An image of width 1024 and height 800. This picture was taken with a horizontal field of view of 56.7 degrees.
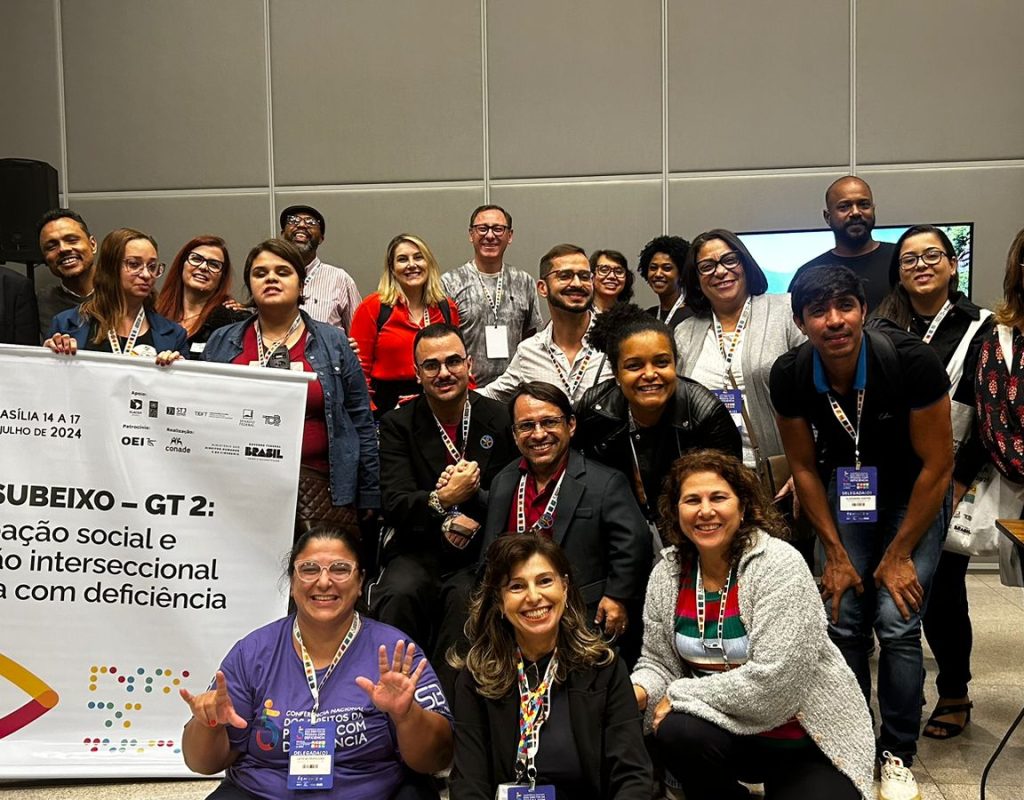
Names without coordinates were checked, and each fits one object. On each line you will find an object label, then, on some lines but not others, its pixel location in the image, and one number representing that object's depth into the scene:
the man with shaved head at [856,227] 4.38
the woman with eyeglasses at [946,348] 3.25
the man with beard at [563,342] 3.69
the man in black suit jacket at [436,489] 3.09
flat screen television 5.80
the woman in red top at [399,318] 4.39
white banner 2.94
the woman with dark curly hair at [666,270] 4.93
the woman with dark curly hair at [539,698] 2.22
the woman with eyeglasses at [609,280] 4.73
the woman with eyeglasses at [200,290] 3.98
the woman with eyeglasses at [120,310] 3.36
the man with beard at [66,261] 3.91
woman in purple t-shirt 2.19
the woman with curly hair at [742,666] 2.34
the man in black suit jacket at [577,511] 2.94
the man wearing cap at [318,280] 5.18
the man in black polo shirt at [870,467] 2.77
